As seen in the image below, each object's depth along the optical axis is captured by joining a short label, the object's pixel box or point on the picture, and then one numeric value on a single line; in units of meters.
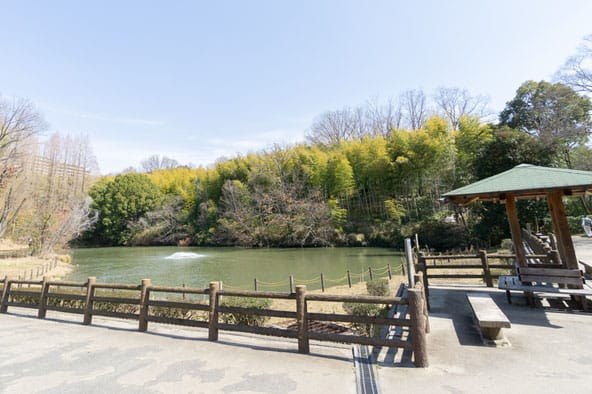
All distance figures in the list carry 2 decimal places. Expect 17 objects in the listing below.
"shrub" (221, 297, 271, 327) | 6.02
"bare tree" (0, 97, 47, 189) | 19.48
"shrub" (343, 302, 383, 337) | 5.68
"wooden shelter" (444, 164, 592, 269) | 4.91
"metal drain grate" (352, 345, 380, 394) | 2.78
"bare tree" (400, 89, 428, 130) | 37.28
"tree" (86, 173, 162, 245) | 38.81
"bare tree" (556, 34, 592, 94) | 17.38
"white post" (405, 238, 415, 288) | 3.99
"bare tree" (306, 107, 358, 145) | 40.84
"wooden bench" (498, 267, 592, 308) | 4.58
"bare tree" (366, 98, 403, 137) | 37.38
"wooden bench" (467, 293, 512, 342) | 3.48
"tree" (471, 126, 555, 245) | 16.03
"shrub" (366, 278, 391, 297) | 7.88
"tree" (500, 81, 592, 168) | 17.75
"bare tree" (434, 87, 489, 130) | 30.34
